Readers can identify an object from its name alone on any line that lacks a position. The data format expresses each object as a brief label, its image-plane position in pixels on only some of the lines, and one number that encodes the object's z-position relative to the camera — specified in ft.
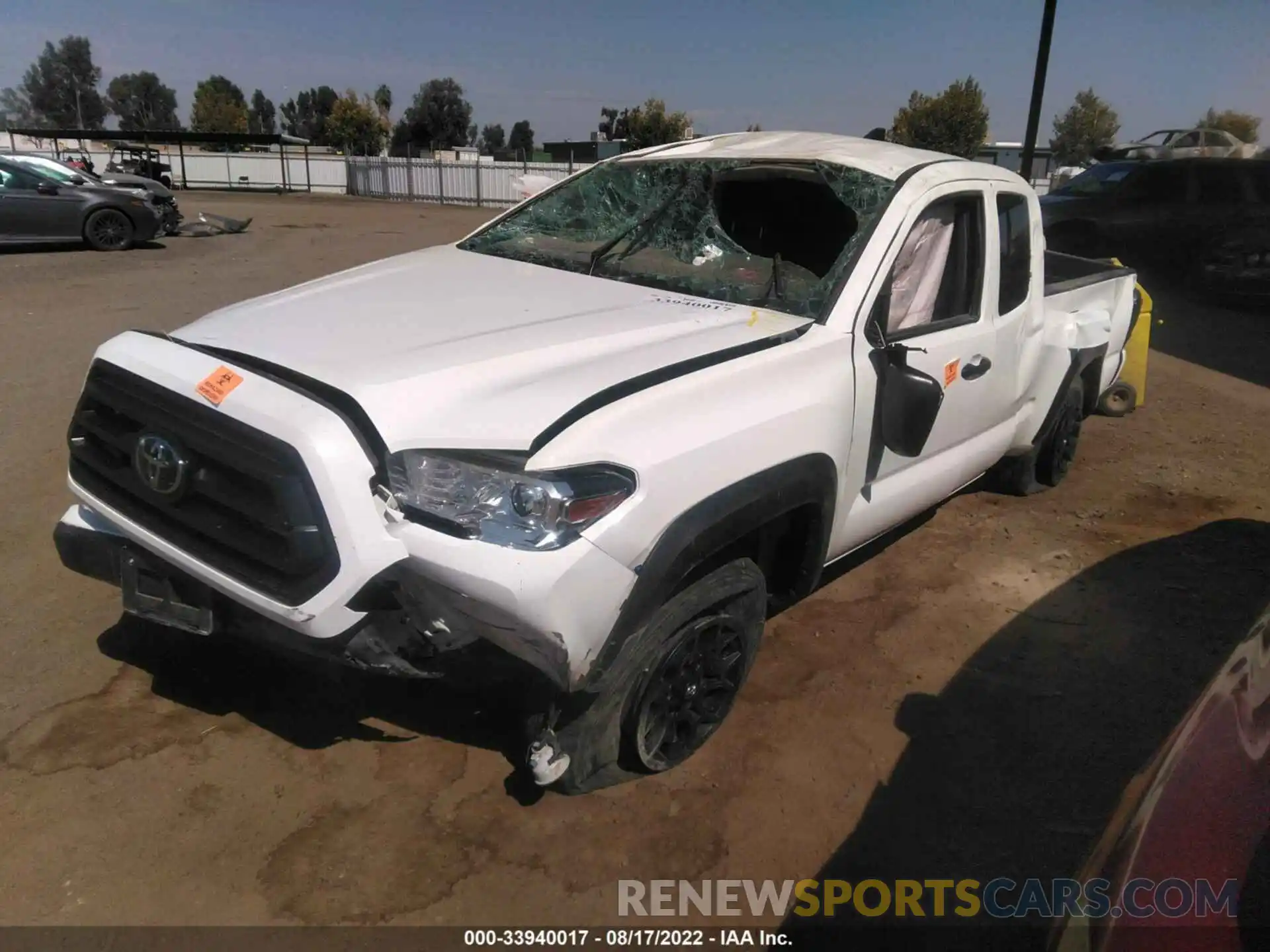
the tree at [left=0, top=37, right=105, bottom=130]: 305.73
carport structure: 117.70
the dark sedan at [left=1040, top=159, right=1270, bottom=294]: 41.01
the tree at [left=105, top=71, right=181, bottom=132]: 321.32
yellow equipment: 23.77
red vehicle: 4.06
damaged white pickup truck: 7.54
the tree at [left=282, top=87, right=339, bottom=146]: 317.83
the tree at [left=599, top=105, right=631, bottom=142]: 172.35
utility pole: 51.67
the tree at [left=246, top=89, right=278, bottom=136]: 334.09
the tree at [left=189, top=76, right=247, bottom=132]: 266.36
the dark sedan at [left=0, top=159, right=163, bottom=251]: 47.06
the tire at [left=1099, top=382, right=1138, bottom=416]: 24.29
